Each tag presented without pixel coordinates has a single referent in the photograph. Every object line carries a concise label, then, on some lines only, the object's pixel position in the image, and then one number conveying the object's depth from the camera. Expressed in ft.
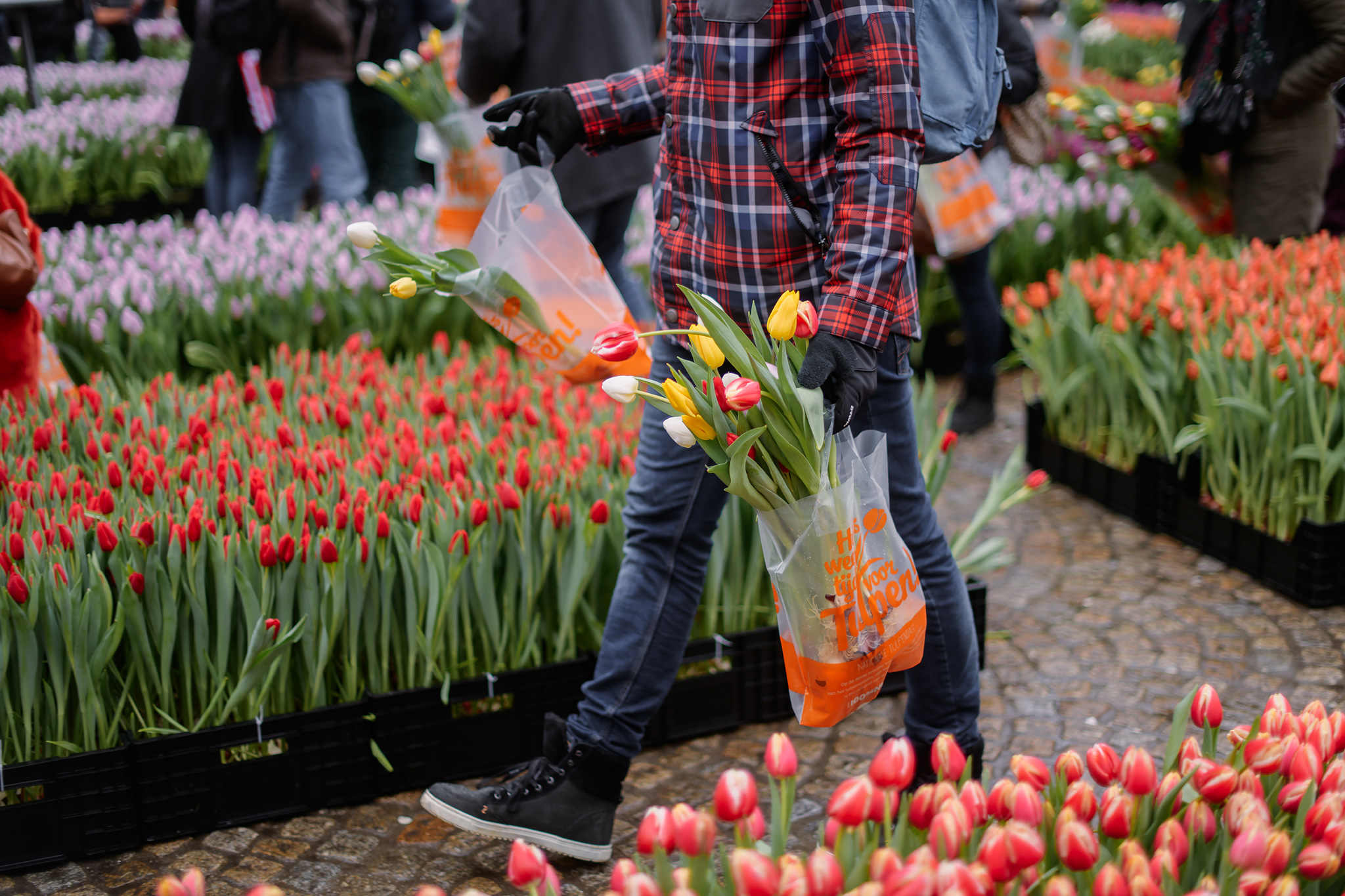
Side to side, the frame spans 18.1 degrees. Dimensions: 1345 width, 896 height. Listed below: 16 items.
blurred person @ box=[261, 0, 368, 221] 34.18
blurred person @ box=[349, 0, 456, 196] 41.18
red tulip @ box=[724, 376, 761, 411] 16.54
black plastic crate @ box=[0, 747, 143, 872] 18.34
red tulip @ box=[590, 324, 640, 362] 16.92
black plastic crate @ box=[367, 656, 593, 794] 19.06
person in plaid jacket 17.18
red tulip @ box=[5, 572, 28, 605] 18.19
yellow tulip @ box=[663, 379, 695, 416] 16.66
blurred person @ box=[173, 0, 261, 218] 36.40
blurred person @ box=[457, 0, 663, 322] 21.97
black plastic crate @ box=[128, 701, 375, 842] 18.60
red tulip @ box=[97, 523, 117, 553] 18.59
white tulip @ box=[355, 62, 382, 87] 25.16
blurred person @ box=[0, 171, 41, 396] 20.18
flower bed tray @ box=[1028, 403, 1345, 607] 20.92
